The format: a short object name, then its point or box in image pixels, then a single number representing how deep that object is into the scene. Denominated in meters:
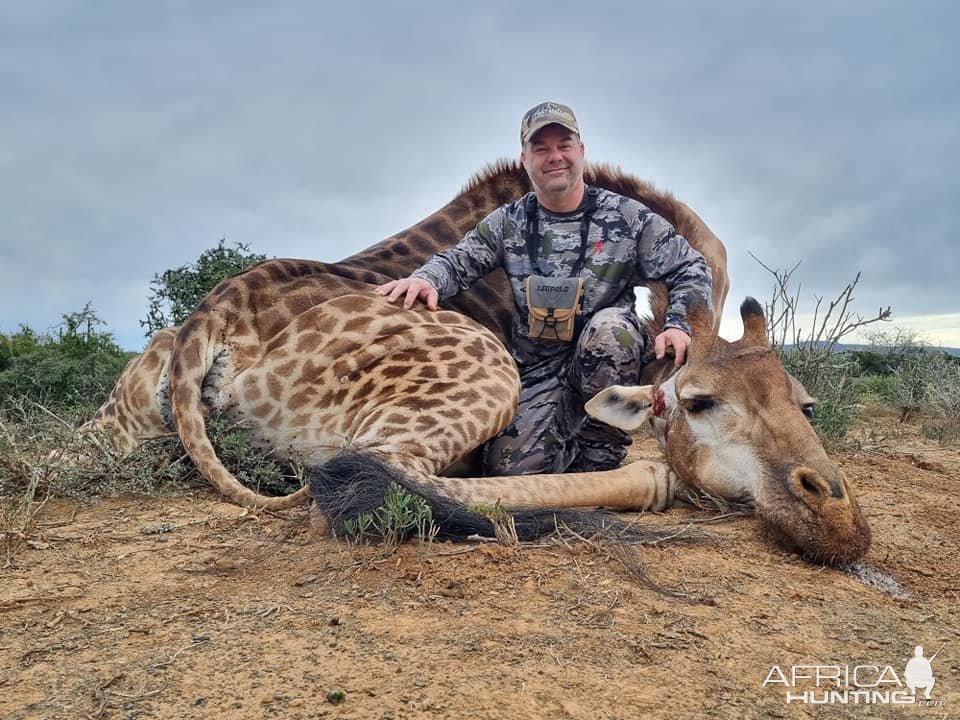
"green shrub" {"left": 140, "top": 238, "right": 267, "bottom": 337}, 8.34
